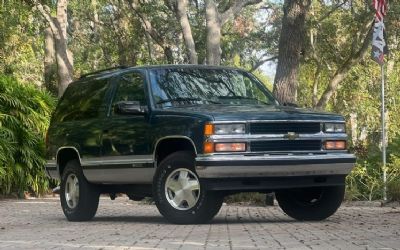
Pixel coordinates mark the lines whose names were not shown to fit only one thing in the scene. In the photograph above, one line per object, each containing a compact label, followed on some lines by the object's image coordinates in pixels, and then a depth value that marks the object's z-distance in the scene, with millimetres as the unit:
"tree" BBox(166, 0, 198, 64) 22422
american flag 14867
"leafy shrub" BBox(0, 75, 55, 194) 17750
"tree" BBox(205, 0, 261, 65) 21734
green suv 9227
